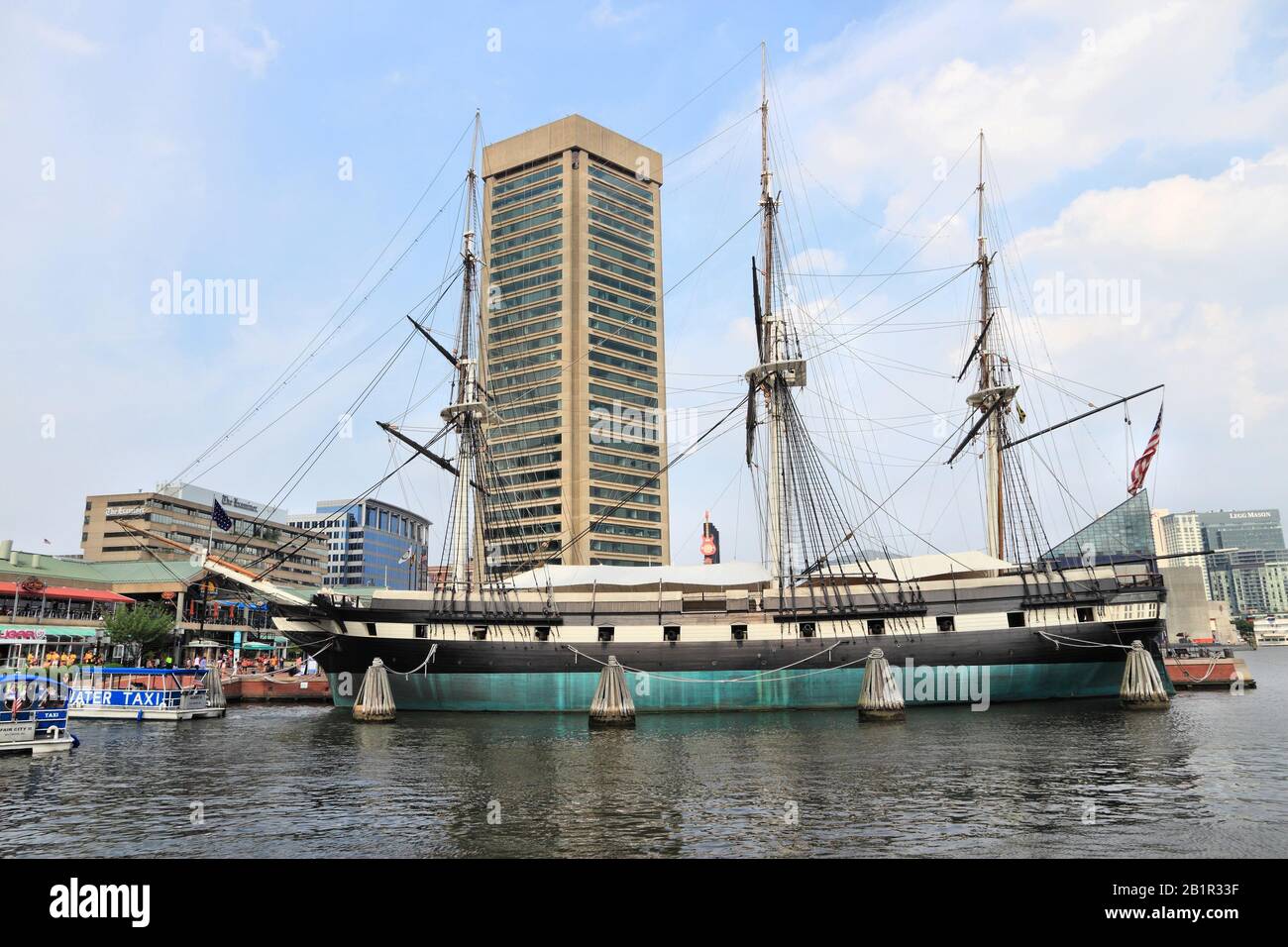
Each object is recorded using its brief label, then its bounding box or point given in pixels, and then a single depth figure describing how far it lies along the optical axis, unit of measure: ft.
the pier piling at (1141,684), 125.39
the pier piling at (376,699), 123.75
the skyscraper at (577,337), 429.38
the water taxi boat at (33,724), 91.61
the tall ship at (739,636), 135.74
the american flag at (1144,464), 150.00
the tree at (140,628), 204.85
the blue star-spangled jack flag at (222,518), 144.34
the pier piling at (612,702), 114.21
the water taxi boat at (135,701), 134.82
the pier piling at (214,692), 142.92
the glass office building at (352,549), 644.69
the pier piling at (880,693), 117.39
